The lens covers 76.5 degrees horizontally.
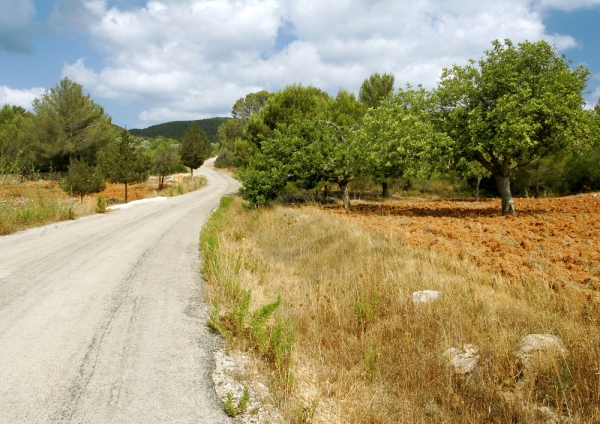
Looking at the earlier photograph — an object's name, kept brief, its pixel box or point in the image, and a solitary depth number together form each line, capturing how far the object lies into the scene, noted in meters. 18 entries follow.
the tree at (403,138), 14.42
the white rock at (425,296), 5.64
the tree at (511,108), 13.17
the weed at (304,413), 3.31
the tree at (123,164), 33.19
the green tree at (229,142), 77.00
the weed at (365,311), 5.55
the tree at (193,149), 52.44
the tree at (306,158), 17.73
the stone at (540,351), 3.84
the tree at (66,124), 43.53
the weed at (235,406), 3.37
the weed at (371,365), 4.32
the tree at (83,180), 27.73
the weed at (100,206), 17.50
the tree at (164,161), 45.81
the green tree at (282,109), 26.27
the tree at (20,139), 43.16
